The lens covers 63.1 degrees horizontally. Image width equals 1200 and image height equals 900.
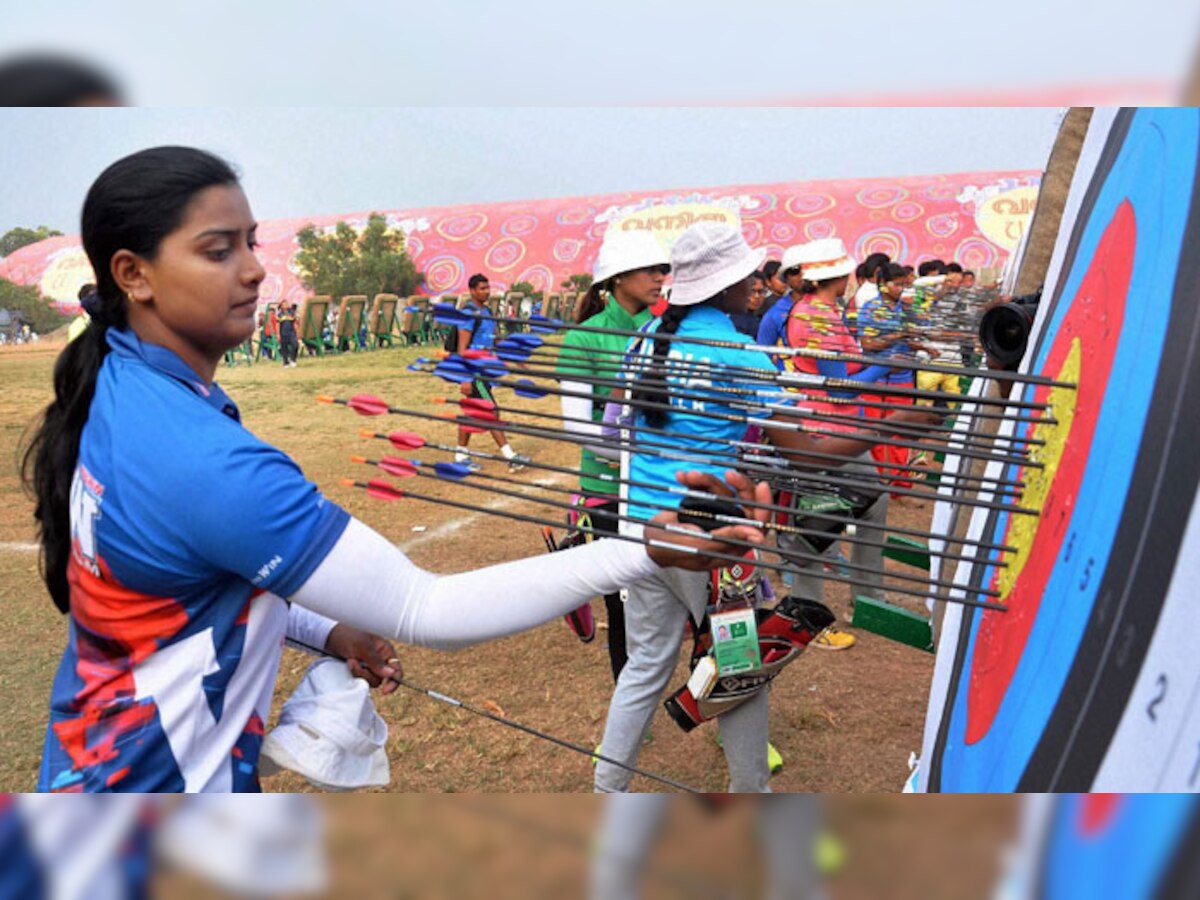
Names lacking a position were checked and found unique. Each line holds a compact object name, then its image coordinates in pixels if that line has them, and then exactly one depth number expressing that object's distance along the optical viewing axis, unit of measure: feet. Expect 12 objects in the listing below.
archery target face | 2.71
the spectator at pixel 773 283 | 17.34
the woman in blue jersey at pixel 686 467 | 6.53
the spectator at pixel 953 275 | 25.42
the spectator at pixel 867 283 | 19.17
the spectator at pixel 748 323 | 14.69
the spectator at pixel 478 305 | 18.21
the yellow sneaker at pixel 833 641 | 10.84
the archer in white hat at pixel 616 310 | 8.79
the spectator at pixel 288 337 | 45.19
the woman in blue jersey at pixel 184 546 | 2.94
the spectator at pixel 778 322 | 12.88
